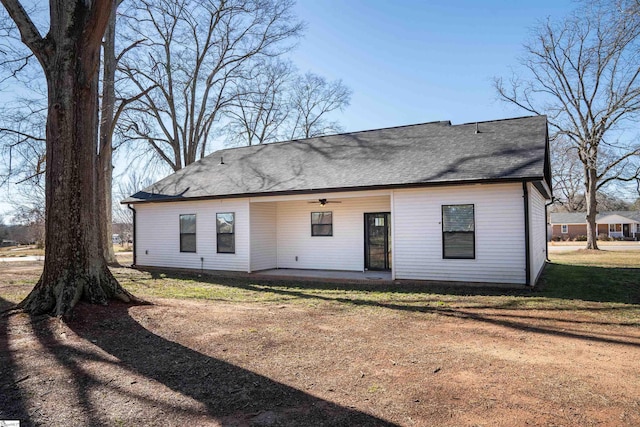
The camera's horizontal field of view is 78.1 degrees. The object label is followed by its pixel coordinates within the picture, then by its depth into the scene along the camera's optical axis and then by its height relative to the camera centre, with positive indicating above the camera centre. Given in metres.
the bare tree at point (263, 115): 26.80 +8.62
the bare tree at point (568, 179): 31.38 +5.69
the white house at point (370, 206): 9.33 +0.70
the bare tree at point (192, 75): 21.98 +9.33
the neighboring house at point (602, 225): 47.72 +0.27
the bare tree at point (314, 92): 32.50 +11.14
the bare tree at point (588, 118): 22.59 +6.47
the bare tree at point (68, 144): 6.29 +1.45
